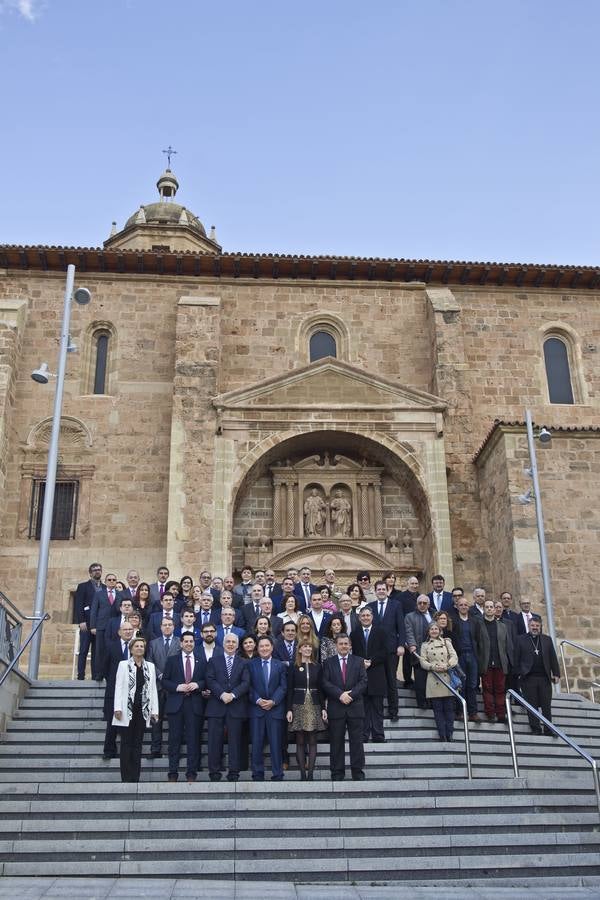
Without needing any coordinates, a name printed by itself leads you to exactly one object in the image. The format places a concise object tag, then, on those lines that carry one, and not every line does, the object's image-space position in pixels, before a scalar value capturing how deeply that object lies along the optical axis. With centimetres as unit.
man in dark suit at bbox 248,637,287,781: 829
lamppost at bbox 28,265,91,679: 1157
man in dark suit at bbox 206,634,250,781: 832
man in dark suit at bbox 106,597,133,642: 953
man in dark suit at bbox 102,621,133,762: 893
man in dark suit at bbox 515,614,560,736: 1036
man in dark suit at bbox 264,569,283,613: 1127
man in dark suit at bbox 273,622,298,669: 909
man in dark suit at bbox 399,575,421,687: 1090
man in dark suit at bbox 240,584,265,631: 1074
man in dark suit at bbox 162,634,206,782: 842
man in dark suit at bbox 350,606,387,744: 937
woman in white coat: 805
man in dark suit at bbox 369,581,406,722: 985
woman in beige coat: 938
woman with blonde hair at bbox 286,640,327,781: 837
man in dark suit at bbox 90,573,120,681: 1077
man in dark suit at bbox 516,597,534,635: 1106
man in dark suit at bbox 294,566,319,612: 1100
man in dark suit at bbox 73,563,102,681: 1131
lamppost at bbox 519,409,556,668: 1480
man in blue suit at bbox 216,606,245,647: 929
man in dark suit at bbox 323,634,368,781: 834
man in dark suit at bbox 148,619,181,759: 912
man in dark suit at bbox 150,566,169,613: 1110
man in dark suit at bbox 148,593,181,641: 991
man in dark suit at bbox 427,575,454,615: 1106
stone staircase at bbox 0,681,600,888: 703
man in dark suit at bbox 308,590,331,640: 1007
